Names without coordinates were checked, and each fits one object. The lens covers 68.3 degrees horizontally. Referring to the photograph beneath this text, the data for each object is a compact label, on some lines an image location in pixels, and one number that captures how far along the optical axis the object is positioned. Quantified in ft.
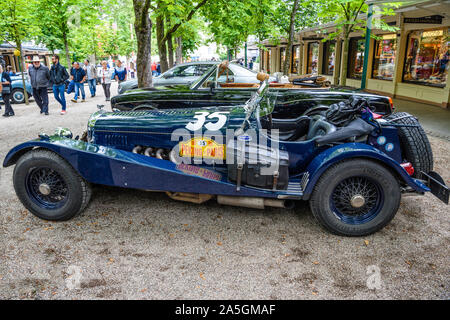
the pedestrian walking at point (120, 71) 50.96
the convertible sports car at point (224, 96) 18.60
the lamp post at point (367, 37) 26.71
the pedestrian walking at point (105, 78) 44.80
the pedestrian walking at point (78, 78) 42.57
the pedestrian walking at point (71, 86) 48.03
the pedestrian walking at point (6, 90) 33.24
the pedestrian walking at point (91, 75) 46.92
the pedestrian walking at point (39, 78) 33.06
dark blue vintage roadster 10.64
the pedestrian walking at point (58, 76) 34.65
